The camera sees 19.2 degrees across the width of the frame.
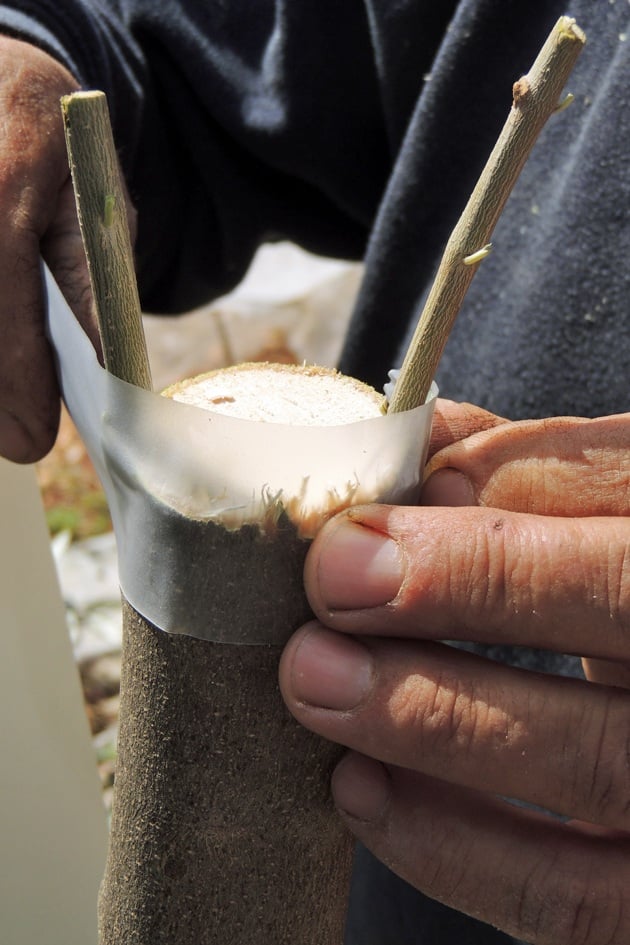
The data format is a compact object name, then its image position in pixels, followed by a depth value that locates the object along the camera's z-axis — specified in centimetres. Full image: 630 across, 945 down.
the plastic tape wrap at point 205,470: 29
